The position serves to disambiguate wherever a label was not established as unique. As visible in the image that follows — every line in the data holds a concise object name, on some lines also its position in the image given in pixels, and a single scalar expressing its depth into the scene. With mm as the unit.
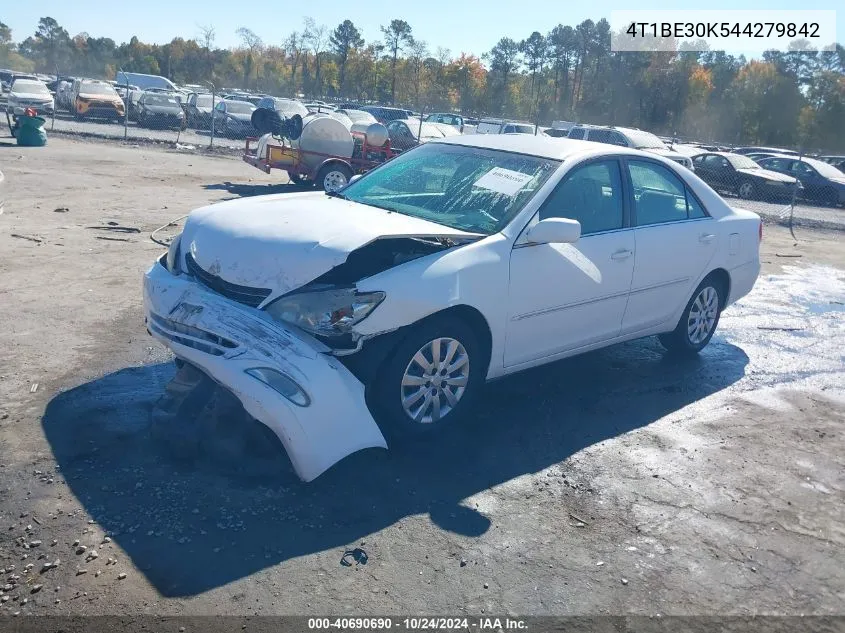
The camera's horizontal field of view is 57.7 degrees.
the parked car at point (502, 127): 26734
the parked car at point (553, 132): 28956
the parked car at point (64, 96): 31328
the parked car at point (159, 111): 28359
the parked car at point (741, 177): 22578
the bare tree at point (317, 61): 68062
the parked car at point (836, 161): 30209
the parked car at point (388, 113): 33159
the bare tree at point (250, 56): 70250
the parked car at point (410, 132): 23628
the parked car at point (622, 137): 22094
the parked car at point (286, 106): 27972
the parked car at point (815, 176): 23734
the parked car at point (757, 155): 26472
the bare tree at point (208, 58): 68938
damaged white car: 3805
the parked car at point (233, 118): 28922
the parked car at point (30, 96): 27312
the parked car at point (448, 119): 30978
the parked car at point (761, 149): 31269
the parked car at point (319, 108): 31200
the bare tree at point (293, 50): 69200
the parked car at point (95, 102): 28641
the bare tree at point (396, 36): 64250
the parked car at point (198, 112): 31141
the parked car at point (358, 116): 28828
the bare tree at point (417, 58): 63906
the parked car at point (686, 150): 24886
